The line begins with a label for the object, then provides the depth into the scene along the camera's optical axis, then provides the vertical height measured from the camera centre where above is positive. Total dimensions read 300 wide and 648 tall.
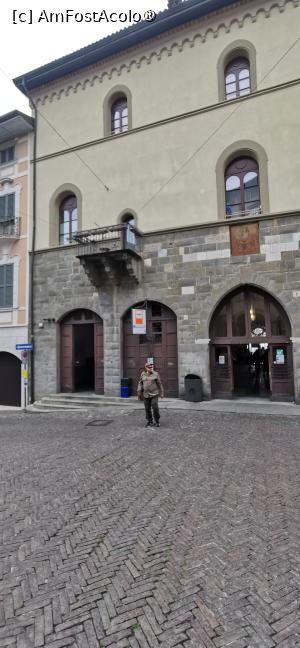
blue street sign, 16.38 +0.48
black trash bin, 13.09 -1.28
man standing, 9.55 -0.93
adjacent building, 17.34 +5.32
